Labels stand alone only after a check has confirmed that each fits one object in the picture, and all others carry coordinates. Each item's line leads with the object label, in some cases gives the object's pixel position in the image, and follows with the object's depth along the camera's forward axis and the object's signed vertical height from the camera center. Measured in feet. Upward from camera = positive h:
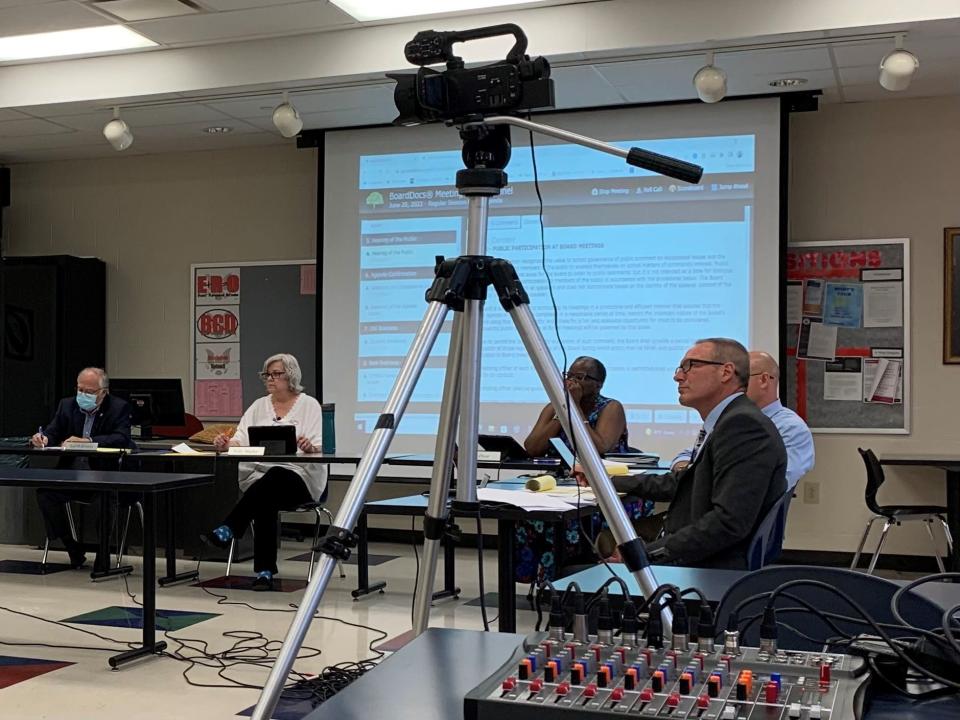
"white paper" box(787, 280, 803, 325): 20.13 +1.29
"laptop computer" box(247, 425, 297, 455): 17.78 -1.28
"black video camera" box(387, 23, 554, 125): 5.64 +1.52
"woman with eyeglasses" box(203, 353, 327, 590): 17.61 -1.95
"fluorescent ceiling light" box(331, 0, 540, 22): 17.19 +6.05
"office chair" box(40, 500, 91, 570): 19.13 -3.27
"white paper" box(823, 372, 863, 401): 19.89 -0.29
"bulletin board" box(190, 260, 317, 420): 23.82 +0.89
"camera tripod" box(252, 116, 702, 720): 5.49 +0.03
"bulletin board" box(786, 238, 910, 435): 19.70 +0.69
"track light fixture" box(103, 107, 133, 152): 20.63 +4.57
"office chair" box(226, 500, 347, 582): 17.51 -2.46
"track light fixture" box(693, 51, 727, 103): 16.81 +4.67
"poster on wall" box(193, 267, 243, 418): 24.53 +0.48
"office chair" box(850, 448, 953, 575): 17.61 -2.36
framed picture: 19.34 +1.46
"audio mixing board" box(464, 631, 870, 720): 2.53 -0.82
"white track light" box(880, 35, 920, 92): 15.81 +4.64
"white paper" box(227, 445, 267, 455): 17.72 -1.49
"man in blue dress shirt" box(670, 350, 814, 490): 12.66 -0.56
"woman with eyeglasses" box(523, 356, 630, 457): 16.60 -0.78
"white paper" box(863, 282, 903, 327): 19.70 +1.28
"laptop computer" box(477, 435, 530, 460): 16.51 -1.27
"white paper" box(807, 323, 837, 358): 20.02 +0.57
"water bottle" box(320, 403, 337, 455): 18.61 -1.17
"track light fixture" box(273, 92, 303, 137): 19.54 +4.64
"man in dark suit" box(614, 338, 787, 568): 8.71 -1.05
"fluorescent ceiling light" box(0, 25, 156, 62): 19.10 +6.05
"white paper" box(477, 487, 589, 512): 9.17 -1.21
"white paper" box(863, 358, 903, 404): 19.69 -0.17
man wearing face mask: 19.15 -1.28
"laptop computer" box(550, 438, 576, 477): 10.18 -0.83
